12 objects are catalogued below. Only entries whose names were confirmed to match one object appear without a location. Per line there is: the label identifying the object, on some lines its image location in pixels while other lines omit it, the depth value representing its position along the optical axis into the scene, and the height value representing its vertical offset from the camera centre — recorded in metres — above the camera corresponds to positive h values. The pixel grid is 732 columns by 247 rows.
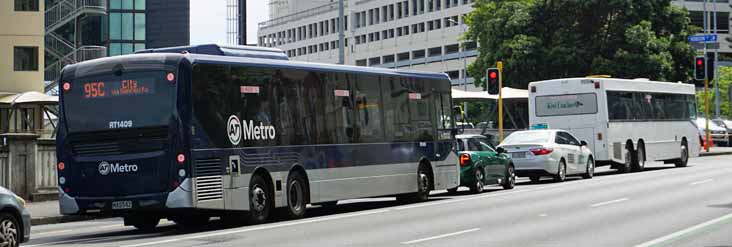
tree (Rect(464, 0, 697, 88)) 63.19 +5.19
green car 30.42 -0.44
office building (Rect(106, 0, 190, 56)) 81.56 +8.01
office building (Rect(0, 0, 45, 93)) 55.78 +4.62
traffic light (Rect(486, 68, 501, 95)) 38.12 +1.92
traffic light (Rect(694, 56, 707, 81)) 53.22 +2.96
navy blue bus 19.42 +0.20
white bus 39.44 +0.91
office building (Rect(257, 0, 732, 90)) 122.12 +11.95
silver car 15.01 -0.78
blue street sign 59.96 +4.85
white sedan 34.66 -0.20
